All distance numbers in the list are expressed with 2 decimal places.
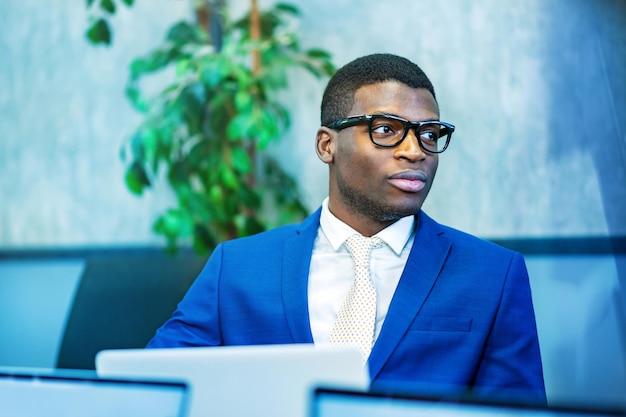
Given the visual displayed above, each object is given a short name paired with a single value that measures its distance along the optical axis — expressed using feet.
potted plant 8.34
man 4.51
